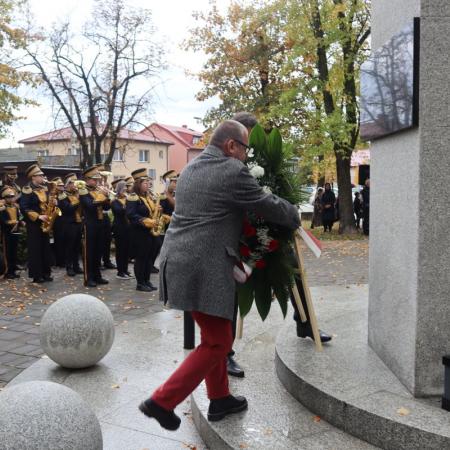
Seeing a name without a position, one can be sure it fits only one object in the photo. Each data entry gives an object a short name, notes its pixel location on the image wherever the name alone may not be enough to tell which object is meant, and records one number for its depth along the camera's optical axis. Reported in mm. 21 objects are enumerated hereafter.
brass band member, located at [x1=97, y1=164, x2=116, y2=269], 12172
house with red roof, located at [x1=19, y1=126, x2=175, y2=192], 65062
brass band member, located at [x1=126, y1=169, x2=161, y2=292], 10805
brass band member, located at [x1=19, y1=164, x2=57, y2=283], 11883
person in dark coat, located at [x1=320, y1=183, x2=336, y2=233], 23984
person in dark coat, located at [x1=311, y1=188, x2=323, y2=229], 25241
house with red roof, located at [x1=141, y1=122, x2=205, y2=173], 79375
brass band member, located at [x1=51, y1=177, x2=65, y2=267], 13456
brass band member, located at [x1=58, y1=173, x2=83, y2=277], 12876
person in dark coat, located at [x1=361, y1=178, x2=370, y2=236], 22438
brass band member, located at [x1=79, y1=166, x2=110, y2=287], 11367
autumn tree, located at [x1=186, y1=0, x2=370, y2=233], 20734
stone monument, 3660
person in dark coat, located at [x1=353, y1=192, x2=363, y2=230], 24692
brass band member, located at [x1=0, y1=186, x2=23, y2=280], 12664
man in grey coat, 3670
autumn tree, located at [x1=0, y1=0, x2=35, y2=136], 23797
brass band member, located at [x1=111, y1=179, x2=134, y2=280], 12531
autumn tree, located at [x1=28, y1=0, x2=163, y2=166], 27453
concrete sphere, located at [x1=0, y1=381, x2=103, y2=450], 3064
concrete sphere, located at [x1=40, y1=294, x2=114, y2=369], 5477
